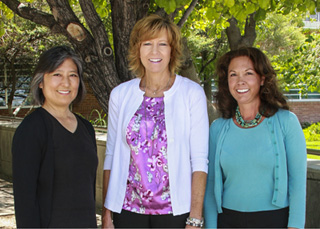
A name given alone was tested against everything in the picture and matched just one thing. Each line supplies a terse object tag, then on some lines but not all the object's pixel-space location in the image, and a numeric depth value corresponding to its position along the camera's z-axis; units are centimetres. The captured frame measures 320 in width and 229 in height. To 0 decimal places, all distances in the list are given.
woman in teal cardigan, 275
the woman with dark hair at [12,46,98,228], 250
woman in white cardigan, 274
